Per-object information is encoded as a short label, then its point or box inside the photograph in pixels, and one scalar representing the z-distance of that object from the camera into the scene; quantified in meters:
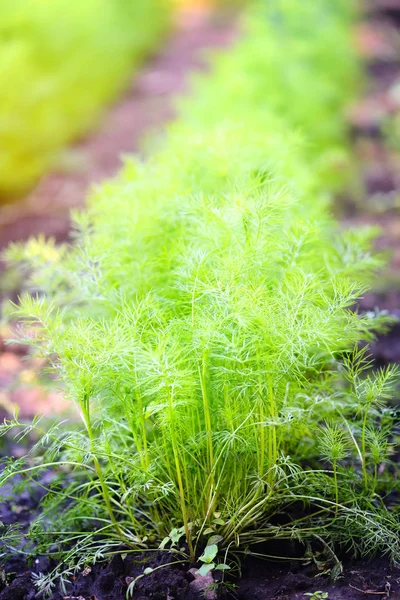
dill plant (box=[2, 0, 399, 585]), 1.54
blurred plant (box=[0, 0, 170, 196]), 3.03
